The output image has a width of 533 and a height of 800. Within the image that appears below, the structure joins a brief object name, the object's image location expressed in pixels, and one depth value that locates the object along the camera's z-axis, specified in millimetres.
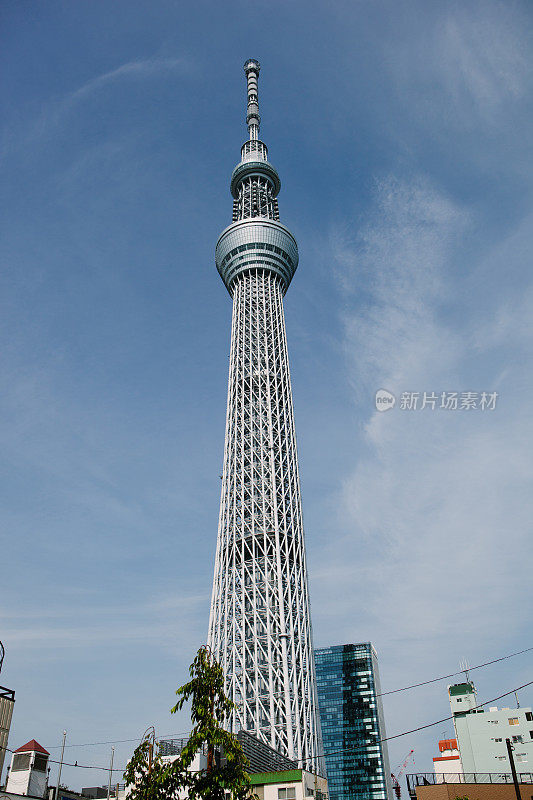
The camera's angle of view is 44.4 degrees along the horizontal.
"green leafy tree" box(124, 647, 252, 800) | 19781
